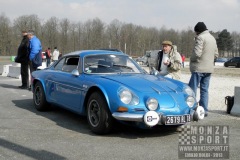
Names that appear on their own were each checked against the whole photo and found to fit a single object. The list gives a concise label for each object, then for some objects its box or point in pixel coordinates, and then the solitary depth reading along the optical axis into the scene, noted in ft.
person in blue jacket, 36.06
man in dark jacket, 37.45
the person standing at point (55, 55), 82.99
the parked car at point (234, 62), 146.20
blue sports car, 16.33
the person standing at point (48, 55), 82.64
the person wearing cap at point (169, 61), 23.93
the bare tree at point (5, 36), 239.50
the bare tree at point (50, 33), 256.36
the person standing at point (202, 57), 22.58
